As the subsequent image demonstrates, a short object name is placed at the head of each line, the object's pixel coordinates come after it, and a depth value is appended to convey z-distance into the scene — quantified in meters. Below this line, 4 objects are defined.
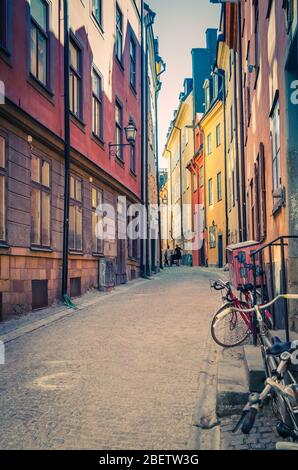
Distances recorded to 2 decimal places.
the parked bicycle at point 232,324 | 6.40
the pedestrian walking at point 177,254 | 41.94
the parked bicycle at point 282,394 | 3.24
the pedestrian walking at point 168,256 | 49.99
